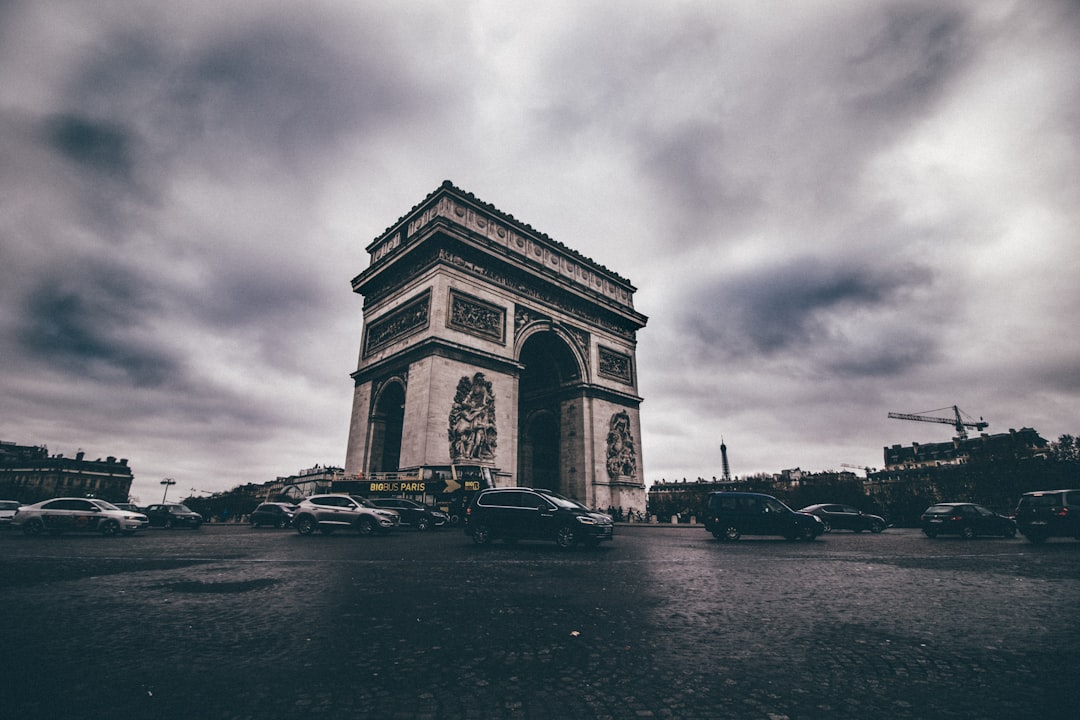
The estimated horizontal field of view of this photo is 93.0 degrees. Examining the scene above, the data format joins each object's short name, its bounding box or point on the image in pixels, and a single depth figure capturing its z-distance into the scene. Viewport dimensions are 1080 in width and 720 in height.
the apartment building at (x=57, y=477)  72.25
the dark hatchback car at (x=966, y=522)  17.00
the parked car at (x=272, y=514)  24.97
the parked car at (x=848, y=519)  21.39
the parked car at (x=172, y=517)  25.09
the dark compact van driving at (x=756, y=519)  15.73
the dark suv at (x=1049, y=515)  13.77
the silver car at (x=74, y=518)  16.90
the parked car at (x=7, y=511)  22.47
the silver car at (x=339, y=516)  16.69
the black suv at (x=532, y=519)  12.20
